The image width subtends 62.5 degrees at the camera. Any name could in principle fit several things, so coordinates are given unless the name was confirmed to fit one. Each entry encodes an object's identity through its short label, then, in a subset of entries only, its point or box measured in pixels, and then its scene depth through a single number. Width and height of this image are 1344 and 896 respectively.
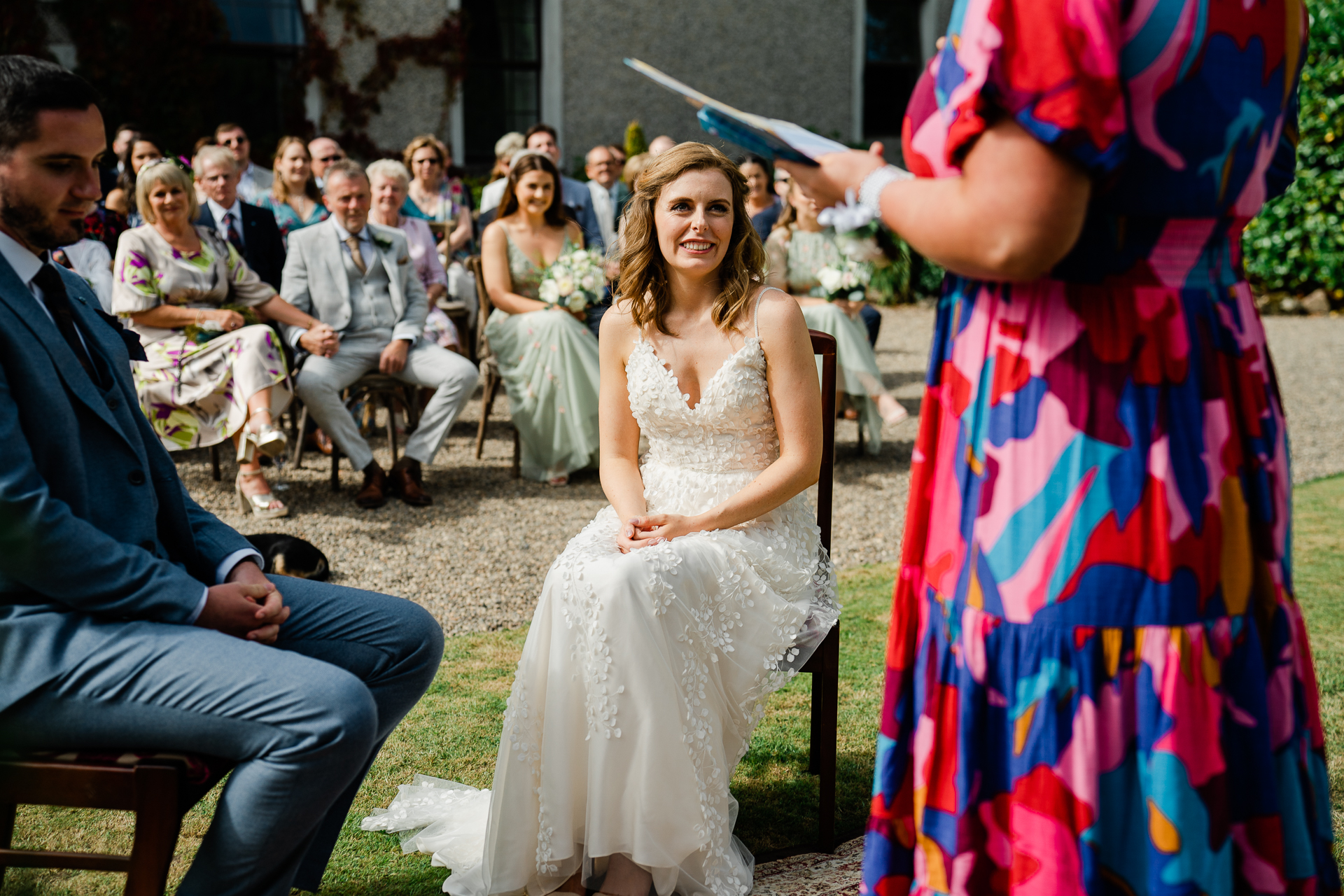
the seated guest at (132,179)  7.21
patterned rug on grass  2.54
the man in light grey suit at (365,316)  6.19
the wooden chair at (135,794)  1.81
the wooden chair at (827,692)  2.68
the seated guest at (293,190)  7.92
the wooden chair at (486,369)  7.07
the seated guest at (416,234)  7.13
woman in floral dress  5.75
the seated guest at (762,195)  8.46
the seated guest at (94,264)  6.21
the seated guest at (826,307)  7.17
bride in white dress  2.38
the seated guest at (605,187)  9.42
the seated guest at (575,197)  7.70
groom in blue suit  1.85
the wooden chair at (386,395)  6.38
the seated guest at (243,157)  8.84
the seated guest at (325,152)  7.80
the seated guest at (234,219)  6.85
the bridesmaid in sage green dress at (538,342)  6.68
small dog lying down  4.58
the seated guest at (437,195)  8.77
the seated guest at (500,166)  8.91
